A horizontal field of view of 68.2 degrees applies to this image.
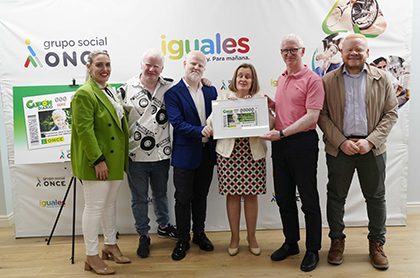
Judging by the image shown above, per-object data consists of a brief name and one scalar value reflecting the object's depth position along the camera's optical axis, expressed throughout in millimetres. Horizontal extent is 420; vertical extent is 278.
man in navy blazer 2580
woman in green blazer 2256
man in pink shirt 2336
